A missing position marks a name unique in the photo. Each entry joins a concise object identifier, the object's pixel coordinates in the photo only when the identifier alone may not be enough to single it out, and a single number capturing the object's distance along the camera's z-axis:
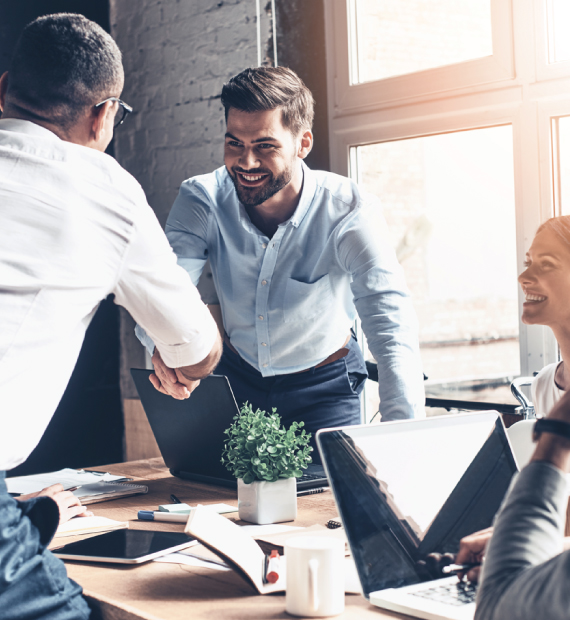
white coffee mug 1.01
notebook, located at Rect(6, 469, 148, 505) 1.69
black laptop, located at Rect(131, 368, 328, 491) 1.69
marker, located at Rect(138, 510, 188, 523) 1.48
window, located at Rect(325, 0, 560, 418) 2.54
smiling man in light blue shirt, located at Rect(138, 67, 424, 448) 2.16
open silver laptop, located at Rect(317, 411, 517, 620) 1.05
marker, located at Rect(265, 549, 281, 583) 1.12
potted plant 1.46
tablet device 1.24
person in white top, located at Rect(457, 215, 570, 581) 1.76
